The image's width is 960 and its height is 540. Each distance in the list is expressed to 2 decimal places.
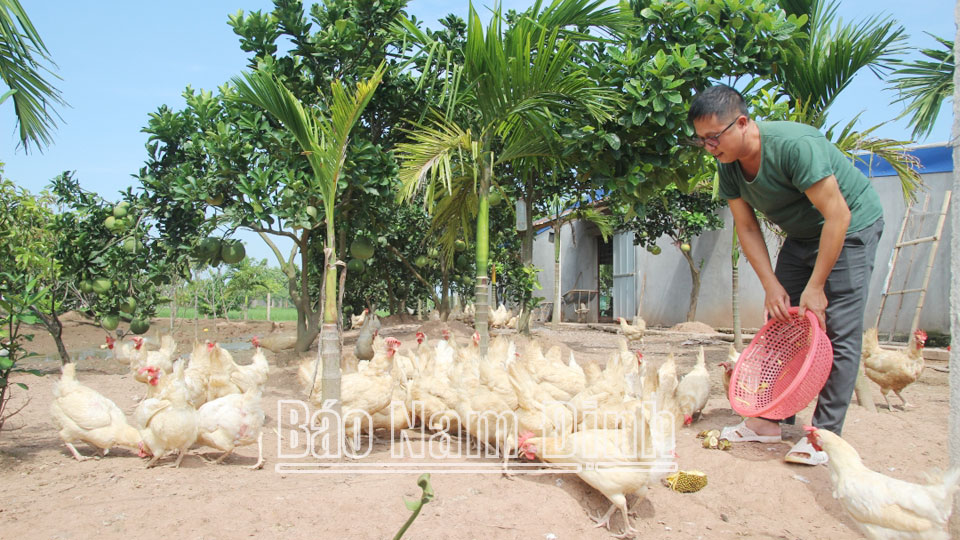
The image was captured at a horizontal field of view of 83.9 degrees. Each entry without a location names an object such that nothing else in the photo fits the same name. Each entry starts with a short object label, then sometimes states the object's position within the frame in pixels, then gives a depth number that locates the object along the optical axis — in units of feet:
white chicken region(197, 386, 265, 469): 11.96
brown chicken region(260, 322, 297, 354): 29.68
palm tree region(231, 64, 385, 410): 11.07
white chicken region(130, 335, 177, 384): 19.53
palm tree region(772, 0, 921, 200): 15.37
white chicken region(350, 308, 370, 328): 53.26
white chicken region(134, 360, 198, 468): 11.49
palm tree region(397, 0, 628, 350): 14.11
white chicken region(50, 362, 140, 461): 12.03
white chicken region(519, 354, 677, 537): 8.94
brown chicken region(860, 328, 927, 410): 15.40
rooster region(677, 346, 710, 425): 13.74
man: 9.07
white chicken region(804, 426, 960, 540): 6.61
